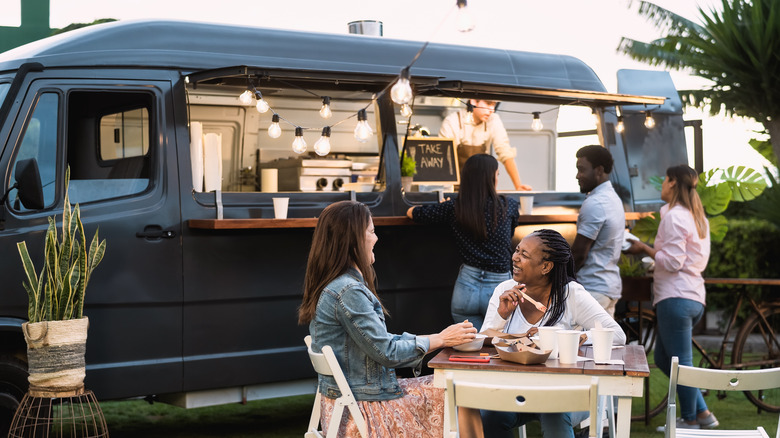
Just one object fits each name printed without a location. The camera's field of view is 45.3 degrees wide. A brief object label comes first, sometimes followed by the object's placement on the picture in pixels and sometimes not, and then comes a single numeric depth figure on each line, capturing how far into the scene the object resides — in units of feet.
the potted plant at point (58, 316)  15.87
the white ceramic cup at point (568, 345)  12.07
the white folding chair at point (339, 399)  12.68
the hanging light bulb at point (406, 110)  20.96
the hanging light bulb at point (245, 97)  18.62
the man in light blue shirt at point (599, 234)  20.49
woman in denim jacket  12.83
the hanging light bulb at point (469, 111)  22.13
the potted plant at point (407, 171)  21.48
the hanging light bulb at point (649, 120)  25.05
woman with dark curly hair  14.51
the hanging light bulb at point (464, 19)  12.89
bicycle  22.08
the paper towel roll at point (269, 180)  20.06
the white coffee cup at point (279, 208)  19.10
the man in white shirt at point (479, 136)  24.45
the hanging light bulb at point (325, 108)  19.57
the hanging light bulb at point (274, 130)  19.38
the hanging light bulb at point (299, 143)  19.25
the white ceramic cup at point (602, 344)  12.19
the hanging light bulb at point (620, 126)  24.67
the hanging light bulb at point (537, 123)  23.97
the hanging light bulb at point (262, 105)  18.53
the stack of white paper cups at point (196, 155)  18.69
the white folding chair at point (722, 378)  12.33
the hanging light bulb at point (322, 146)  18.62
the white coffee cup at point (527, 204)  22.91
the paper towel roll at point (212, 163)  18.95
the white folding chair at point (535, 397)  10.58
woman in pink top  20.58
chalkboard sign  22.84
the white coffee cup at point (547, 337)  12.53
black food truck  17.28
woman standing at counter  19.25
